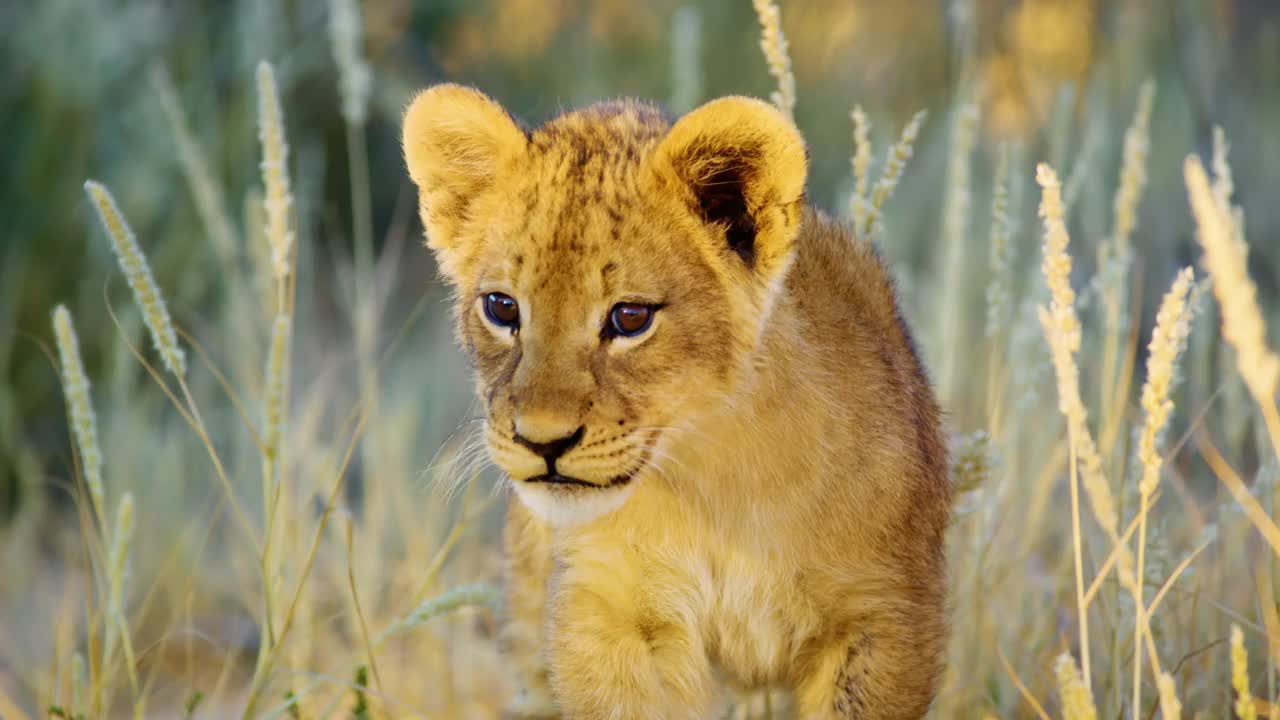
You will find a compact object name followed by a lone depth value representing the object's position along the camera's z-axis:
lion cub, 5.37
